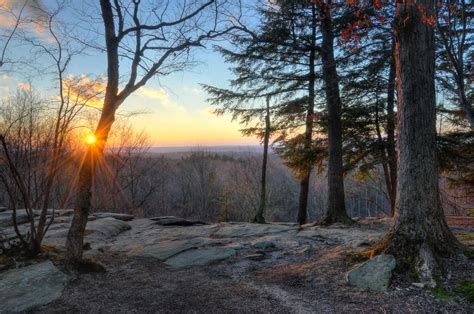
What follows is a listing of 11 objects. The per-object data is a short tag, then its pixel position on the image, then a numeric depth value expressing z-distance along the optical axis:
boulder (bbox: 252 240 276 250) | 7.06
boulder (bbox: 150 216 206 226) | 12.18
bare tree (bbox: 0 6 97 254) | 5.97
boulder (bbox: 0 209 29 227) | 11.45
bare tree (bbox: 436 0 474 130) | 5.38
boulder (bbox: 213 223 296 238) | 8.89
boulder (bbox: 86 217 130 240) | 9.62
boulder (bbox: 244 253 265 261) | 6.26
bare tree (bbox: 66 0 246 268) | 5.66
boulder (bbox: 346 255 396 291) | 4.16
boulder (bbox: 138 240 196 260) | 6.71
